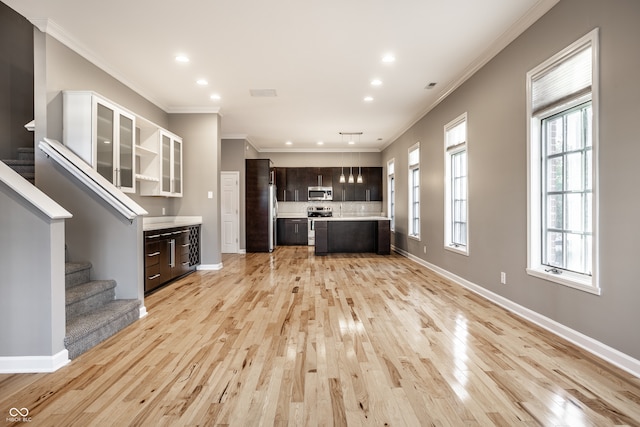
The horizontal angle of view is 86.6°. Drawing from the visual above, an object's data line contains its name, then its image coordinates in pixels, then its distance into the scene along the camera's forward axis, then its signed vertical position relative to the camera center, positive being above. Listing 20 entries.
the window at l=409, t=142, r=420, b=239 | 6.93 +0.35
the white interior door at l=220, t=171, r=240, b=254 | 8.45 +0.11
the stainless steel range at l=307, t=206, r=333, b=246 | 10.02 -0.14
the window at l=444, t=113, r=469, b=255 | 4.79 +0.34
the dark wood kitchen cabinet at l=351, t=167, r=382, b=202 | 10.23 +0.73
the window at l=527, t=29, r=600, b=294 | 2.58 +0.37
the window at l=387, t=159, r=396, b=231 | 8.99 +0.51
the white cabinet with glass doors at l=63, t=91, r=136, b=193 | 3.65 +0.88
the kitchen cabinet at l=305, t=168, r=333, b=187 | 10.25 +1.01
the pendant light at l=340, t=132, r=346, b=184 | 8.95 +1.10
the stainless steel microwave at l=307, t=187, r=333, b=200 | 10.26 +0.50
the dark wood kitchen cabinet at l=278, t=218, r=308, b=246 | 10.00 -0.63
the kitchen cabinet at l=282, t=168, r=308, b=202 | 10.25 +0.74
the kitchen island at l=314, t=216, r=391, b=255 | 8.05 -0.61
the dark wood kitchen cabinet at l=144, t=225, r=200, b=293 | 4.32 -0.64
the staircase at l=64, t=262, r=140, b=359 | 2.56 -0.90
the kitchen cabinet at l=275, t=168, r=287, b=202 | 10.23 +0.77
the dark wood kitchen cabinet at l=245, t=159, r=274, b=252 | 8.49 +0.12
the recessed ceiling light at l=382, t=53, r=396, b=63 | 4.05 +1.84
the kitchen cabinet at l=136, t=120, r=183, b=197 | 5.09 +0.77
